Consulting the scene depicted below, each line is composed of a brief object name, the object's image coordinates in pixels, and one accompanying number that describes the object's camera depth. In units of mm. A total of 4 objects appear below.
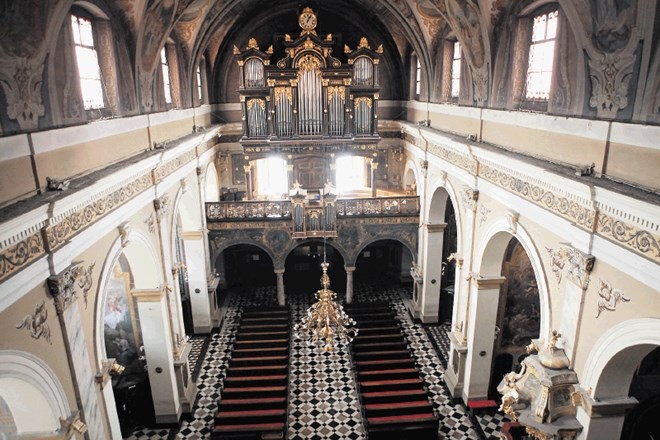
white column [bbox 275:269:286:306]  18850
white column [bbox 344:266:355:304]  19047
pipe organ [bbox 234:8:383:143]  18094
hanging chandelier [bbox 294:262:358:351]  11297
